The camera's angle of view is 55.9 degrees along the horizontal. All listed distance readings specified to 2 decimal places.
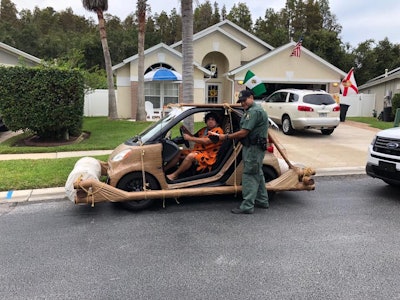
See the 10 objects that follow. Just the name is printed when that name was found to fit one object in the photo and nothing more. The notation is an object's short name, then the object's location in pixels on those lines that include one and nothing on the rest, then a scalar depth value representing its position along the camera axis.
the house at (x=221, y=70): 19.94
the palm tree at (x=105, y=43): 16.91
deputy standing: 5.26
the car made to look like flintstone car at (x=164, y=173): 5.23
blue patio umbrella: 18.27
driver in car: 5.68
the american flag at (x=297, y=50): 20.21
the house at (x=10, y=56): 20.41
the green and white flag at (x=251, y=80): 13.71
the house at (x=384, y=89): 23.92
